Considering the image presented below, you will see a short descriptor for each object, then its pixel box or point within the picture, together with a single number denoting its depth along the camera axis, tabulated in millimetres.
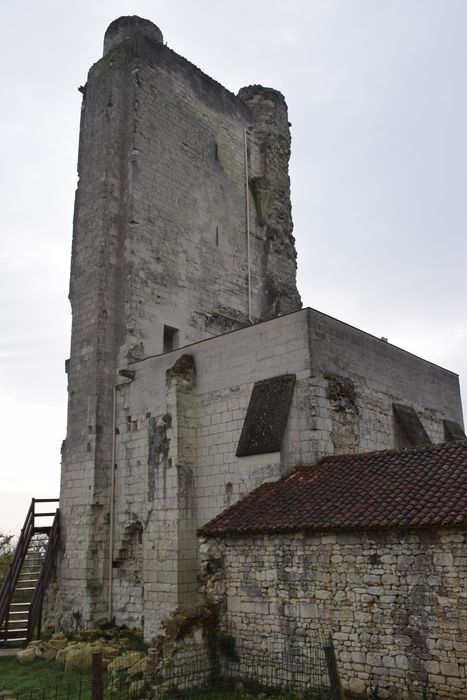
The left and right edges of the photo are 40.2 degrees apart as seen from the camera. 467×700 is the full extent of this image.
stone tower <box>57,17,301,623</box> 15836
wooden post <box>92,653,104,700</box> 6566
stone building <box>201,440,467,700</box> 8055
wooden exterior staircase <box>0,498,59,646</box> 14430
